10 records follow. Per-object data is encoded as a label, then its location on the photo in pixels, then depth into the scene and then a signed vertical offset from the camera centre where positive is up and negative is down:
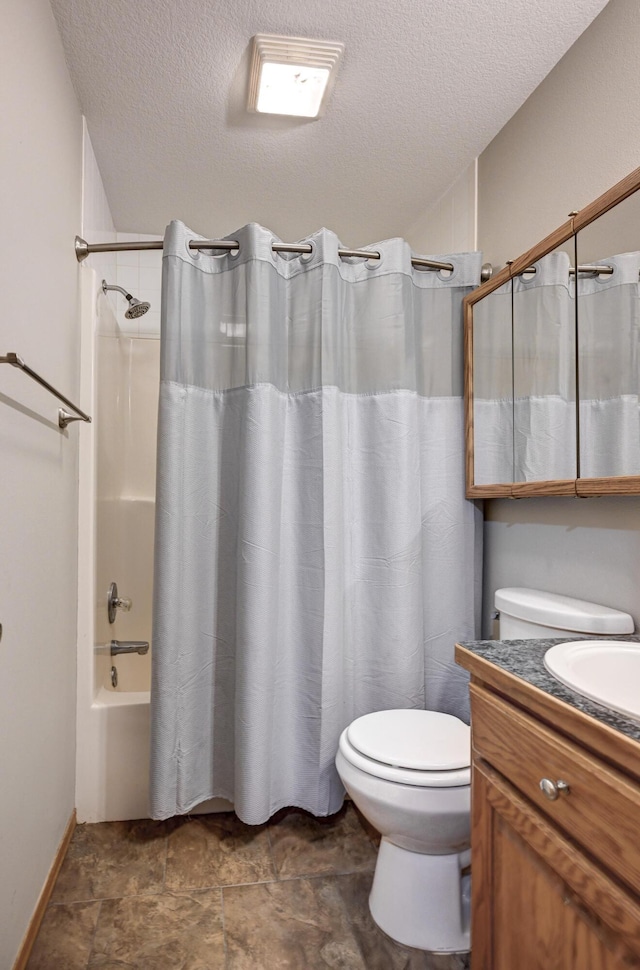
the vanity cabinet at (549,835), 0.78 -0.52
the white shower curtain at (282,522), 1.84 -0.09
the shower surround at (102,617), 1.97 -0.43
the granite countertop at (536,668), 0.82 -0.31
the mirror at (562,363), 1.37 +0.36
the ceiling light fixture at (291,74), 1.68 +1.25
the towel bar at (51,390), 1.06 +0.23
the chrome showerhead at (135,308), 2.30 +0.71
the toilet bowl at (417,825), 1.41 -0.80
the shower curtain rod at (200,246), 1.91 +0.80
